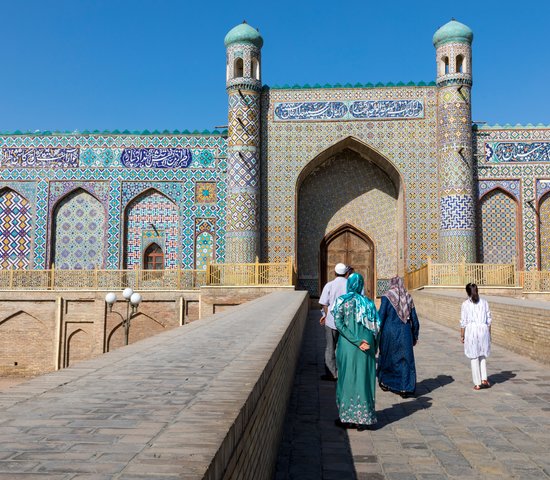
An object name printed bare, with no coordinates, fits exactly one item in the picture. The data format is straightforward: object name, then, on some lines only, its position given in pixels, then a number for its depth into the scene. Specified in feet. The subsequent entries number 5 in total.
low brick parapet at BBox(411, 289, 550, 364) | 23.45
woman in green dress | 13.41
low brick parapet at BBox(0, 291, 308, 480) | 4.74
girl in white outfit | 18.82
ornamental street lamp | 36.86
